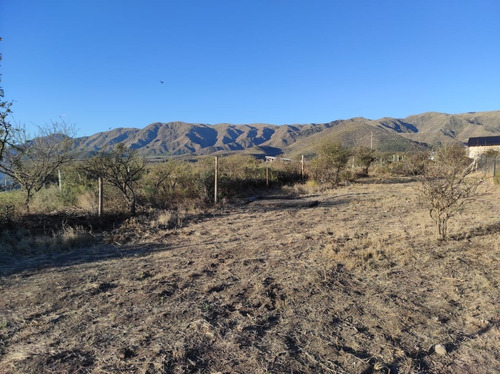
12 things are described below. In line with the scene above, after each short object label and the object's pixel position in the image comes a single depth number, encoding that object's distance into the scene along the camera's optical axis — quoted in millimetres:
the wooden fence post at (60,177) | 10834
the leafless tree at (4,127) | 8008
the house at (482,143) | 38200
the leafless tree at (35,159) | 9258
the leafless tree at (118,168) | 9727
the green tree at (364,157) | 24881
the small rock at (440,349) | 2789
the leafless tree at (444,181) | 6145
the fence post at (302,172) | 20359
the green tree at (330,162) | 19297
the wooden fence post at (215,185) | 12812
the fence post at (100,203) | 9120
